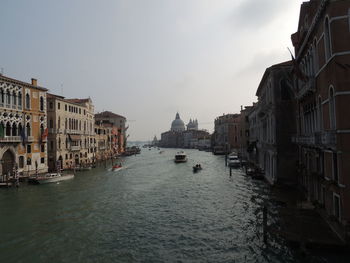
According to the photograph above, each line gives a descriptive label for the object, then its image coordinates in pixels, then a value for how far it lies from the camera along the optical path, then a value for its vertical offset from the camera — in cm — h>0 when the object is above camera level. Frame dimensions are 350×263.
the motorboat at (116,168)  4391 -417
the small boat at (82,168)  4197 -392
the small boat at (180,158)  5956 -386
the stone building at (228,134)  8131 +191
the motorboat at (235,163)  4372 -389
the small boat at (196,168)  4137 -441
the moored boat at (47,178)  2869 -376
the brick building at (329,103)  1028 +153
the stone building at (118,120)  9128 +796
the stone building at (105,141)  6075 +49
